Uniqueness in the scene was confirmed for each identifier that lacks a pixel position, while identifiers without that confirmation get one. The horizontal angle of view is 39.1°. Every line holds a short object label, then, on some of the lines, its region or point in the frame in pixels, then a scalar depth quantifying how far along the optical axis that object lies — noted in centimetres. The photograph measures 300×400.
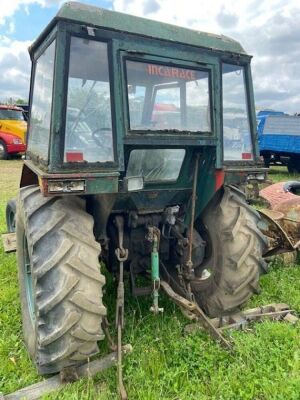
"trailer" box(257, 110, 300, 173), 1216
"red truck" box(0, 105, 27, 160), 1681
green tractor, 257
